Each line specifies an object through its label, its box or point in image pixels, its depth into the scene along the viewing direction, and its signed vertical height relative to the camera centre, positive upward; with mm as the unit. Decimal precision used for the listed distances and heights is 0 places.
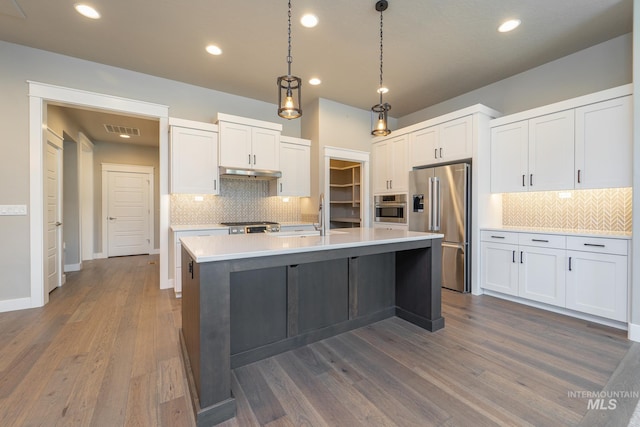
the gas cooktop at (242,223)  3972 -190
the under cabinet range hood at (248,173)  4000 +581
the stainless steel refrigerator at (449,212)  3785 -14
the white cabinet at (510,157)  3465 +708
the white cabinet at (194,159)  3818 +741
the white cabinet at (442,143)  3807 +1023
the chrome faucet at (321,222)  2492 -102
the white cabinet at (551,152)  3078 +698
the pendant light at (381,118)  2565 +907
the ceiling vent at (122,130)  5488 +1678
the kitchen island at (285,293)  1536 -676
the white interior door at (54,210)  3803 +11
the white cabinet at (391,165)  4664 +818
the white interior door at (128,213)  6789 -57
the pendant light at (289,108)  2136 +816
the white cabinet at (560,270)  2646 -651
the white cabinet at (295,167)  4641 +758
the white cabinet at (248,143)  4051 +1044
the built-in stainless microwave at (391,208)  4613 +55
